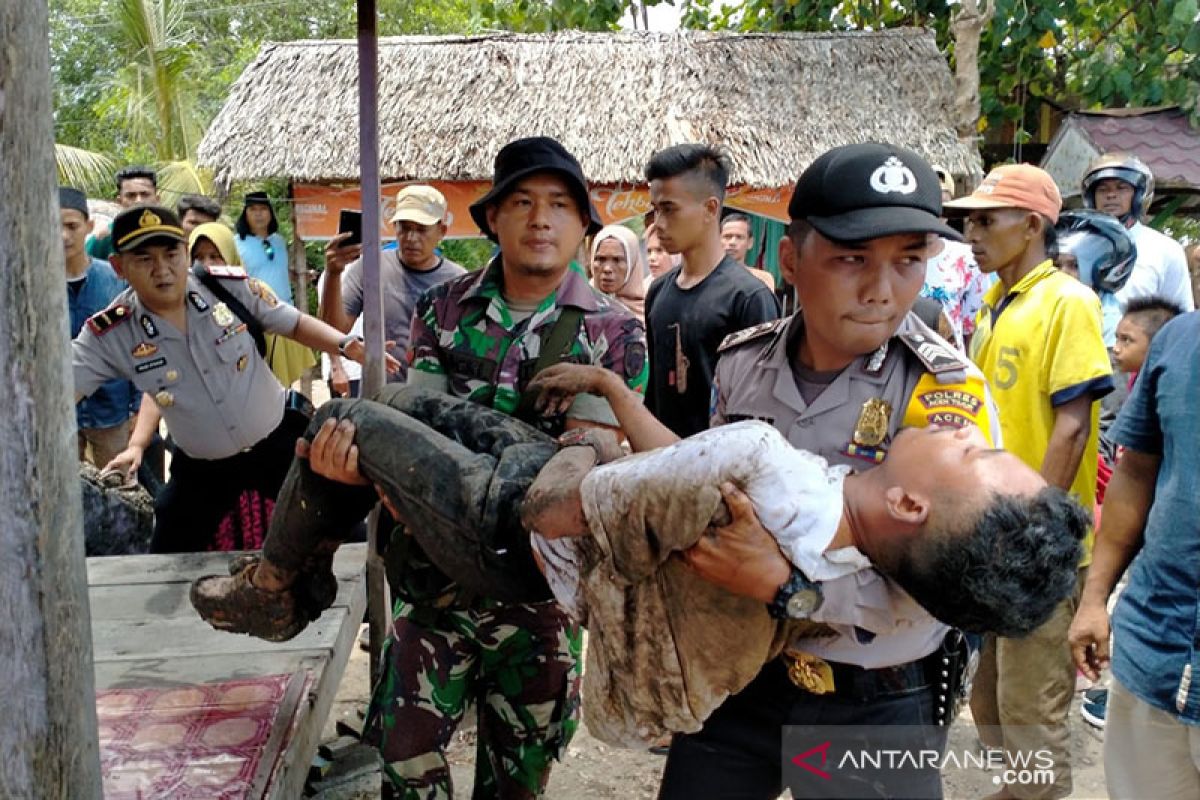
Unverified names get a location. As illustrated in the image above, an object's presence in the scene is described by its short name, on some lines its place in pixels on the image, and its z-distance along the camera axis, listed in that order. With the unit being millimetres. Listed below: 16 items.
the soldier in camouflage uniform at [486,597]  2439
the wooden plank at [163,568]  3533
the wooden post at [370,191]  2852
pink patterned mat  2320
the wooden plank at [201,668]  2840
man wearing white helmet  4934
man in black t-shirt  3514
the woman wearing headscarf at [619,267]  5039
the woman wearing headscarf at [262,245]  7832
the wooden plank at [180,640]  3023
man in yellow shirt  2912
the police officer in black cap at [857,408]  1654
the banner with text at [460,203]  9625
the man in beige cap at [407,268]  4672
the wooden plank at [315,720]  2506
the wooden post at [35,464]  1447
